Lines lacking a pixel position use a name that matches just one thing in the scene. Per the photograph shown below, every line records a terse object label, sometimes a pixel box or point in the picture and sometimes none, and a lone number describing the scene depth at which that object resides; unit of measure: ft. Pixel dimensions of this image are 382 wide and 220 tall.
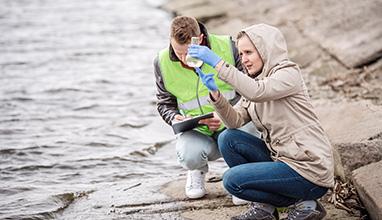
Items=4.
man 23.84
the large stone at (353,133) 23.62
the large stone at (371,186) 20.39
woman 19.67
